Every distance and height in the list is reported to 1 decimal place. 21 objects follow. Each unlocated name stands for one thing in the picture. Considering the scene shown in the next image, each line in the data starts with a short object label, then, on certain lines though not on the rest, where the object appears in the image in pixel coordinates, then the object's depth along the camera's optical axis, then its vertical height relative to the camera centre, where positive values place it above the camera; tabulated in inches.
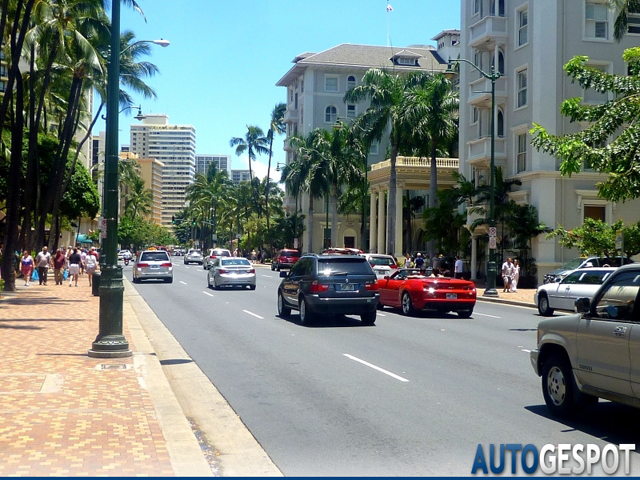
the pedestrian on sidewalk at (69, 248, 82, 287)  1450.5 -18.3
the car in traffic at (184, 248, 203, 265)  3304.6 -0.6
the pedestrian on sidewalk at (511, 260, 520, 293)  1444.4 -34.9
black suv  770.8 -29.7
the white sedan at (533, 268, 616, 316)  908.6 -36.1
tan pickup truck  312.0 -38.9
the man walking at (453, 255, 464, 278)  1628.1 -19.3
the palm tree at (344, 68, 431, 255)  1999.3 +398.7
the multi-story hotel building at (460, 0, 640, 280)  1565.0 +345.0
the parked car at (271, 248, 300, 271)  2632.9 -4.9
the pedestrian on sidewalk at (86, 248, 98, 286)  1448.2 -14.5
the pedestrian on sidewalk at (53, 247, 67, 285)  1482.4 -17.1
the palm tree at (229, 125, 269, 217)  3727.9 +550.8
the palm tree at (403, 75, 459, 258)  1891.0 +350.8
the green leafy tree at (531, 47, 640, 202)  715.4 +115.9
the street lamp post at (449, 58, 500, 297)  1309.1 +1.6
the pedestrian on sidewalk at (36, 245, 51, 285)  1437.0 -14.9
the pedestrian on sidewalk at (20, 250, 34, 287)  1411.2 -18.6
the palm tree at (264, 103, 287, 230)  3688.5 +636.8
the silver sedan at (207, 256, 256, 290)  1422.2 -30.5
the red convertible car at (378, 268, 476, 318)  874.1 -40.7
